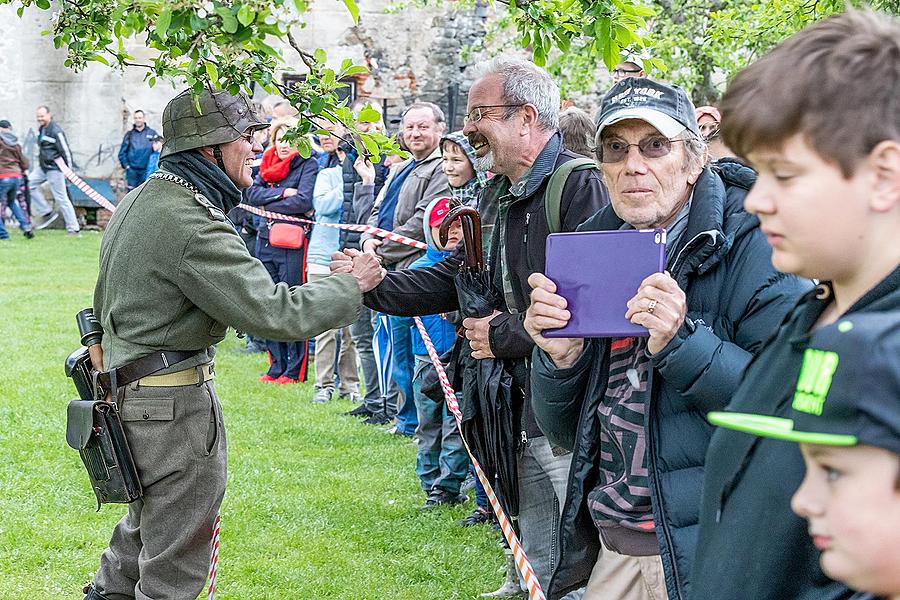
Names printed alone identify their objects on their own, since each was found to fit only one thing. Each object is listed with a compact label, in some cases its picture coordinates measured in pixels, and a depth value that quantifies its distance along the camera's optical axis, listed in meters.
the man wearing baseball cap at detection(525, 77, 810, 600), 2.67
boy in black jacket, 1.54
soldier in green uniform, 4.09
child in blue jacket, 7.18
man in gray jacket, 7.64
